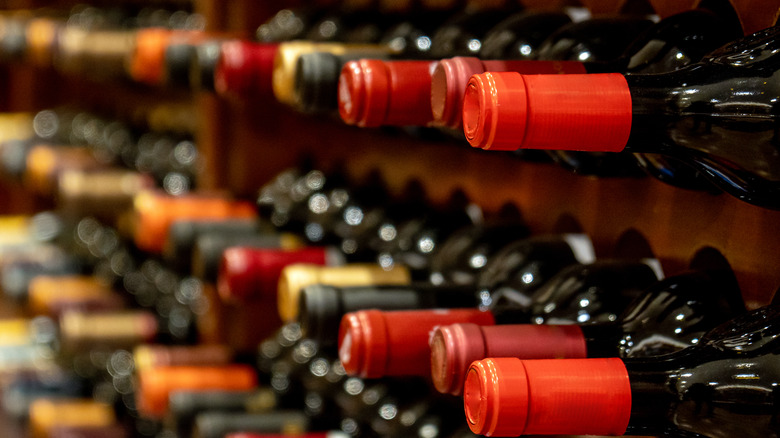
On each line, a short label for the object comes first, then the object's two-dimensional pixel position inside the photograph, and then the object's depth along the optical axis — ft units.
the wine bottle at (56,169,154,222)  6.70
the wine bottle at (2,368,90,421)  7.88
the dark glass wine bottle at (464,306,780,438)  2.76
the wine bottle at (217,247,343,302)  4.01
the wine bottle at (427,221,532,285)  3.64
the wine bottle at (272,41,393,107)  3.79
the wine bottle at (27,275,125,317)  7.51
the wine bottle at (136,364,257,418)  4.84
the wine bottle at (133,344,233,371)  5.22
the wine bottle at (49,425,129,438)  6.77
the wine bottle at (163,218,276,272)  4.81
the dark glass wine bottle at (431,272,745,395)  2.96
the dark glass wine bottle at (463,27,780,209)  2.80
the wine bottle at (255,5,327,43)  4.64
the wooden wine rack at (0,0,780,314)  3.04
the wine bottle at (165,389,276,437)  4.62
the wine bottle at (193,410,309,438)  4.40
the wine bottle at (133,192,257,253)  5.22
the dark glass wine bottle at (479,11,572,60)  3.34
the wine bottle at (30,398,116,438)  7.05
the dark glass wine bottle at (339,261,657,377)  3.16
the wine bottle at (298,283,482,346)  3.48
